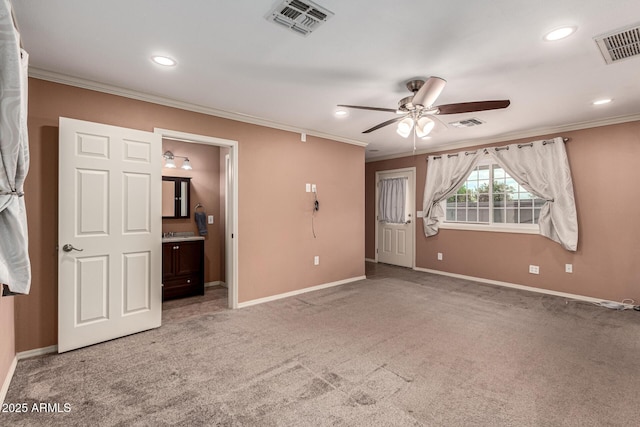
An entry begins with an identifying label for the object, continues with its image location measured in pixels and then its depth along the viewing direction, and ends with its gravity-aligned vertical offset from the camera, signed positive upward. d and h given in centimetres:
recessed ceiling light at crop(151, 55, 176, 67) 240 +124
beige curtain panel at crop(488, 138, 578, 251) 420 +47
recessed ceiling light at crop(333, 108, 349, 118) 362 +125
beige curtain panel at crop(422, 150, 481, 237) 529 +64
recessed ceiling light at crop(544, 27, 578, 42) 198 +121
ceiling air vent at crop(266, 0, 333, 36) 179 +123
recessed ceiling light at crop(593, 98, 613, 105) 326 +124
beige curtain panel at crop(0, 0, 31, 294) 115 +22
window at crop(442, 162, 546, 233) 478 +19
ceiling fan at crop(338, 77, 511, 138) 241 +93
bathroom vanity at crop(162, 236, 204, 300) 413 -72
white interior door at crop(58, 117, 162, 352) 262 -17
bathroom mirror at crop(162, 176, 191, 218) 450 +27
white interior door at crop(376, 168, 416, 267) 624 -41
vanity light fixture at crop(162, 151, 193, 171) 443 +79
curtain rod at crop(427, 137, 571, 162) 429 +107
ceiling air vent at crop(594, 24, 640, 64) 203 +121
